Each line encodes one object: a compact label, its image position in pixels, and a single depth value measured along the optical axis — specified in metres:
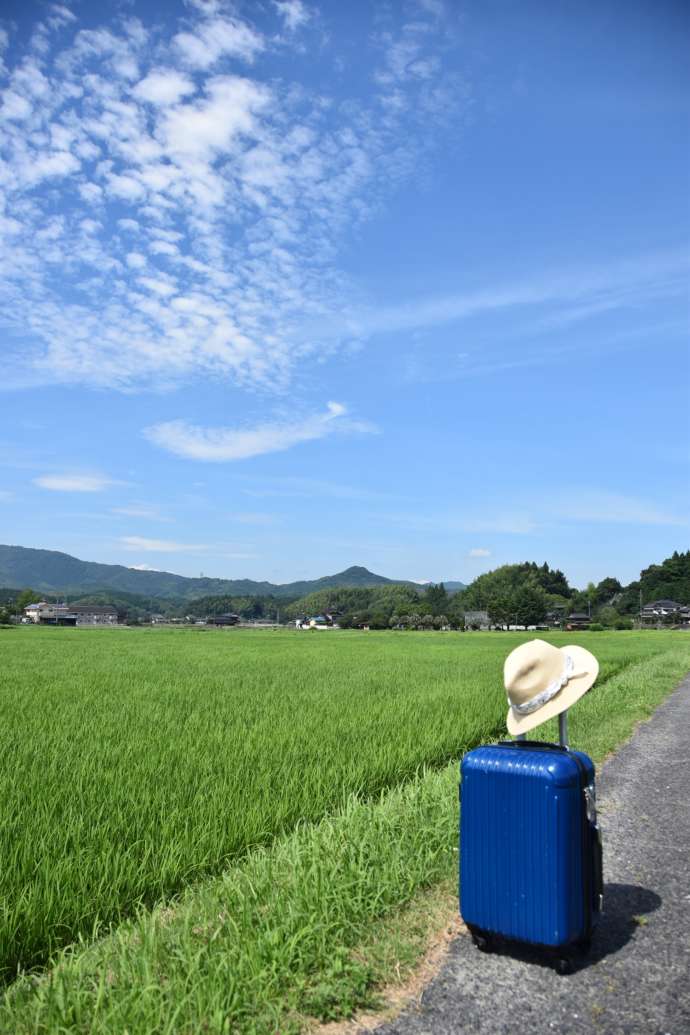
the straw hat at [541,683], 3.12
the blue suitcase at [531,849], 2.74
